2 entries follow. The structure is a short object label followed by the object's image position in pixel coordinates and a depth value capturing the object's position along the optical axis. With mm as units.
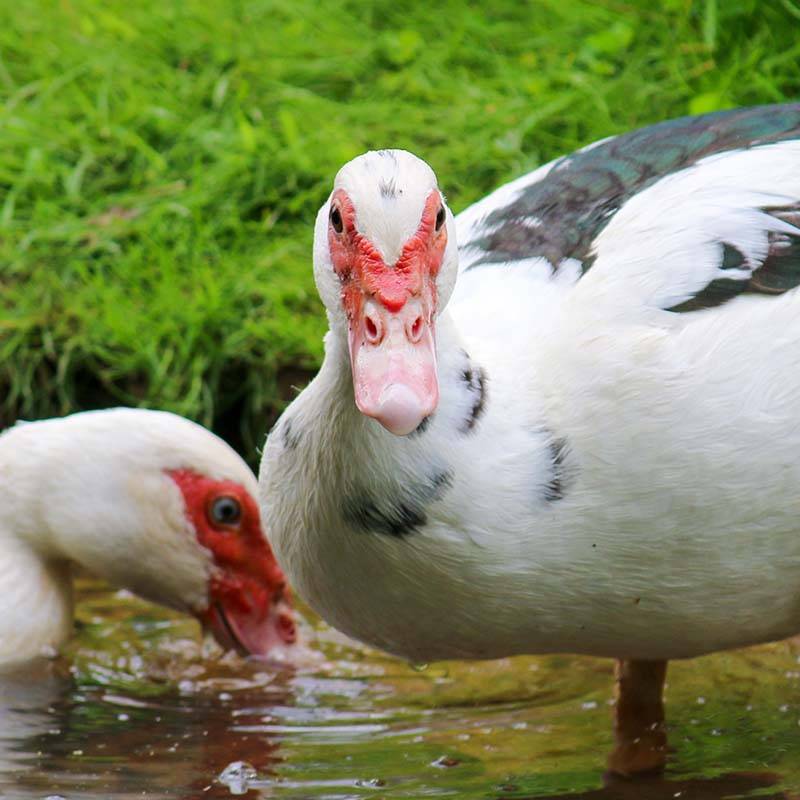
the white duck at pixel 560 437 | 4914
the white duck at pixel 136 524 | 8125
